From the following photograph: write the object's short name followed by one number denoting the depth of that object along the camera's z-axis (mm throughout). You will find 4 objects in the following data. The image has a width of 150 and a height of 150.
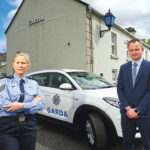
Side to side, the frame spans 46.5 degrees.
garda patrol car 2996
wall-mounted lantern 8883
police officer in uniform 1771
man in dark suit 2211
